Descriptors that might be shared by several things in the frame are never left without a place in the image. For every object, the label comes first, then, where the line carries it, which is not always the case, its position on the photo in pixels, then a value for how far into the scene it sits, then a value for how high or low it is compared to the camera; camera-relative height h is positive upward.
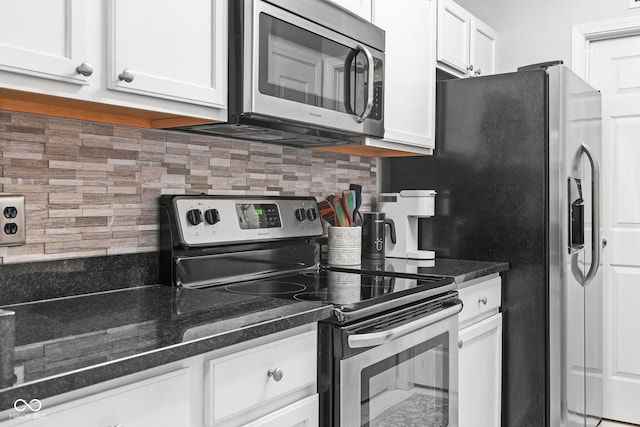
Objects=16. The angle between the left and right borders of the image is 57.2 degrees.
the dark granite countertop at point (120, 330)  0.85 -0.23
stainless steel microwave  1.61 +0.44
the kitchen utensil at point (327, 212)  2.38 +0.01
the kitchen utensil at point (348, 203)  2.35 +0.05
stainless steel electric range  1.48 -0.23
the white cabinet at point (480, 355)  2.24 -0.56
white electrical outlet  1.37 -0.02
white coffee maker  2.58 -0.01
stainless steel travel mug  2.56 -0.09
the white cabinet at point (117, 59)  1.16 +0.35
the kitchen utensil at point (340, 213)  2.36 +0.01
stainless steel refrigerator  2.45 +0.01
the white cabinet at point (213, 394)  0.91 -0.33
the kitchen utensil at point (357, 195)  2.41 +0.08
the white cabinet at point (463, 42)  2.76 +0.88
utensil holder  2.29 -0.12
